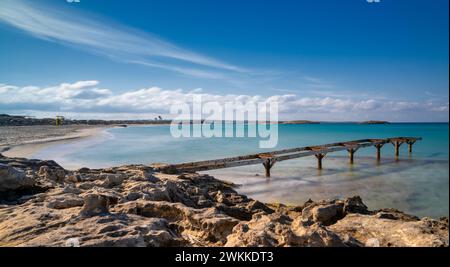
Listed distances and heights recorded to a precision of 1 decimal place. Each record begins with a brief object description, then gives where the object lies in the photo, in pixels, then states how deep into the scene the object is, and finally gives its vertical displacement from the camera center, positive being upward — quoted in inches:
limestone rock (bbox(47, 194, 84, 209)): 207.2 -58.7
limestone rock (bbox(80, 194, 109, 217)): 176.9 -53.7
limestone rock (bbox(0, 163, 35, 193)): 234.2 -48.1
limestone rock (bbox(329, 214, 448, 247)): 150.6 -63.6
